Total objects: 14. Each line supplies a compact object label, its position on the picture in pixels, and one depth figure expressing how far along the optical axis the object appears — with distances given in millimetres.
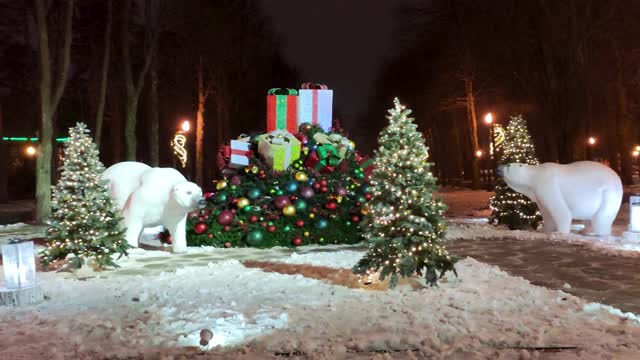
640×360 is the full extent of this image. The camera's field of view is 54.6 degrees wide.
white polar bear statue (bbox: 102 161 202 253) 11188
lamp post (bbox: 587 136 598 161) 39975
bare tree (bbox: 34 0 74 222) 17641
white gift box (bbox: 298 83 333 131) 15156
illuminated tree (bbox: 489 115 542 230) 14438
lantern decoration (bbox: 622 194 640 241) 12164
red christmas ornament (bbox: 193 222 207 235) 12555
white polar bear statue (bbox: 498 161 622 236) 12914
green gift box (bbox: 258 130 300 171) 13508
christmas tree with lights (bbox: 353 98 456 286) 7730
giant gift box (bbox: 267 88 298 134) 15086
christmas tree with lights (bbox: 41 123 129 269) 9578
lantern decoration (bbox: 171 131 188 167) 27688
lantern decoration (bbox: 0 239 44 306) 7340
